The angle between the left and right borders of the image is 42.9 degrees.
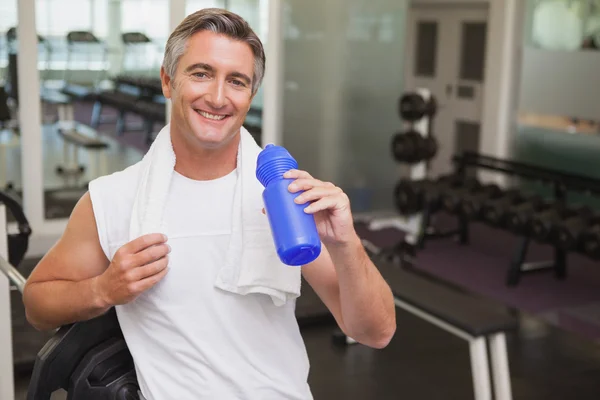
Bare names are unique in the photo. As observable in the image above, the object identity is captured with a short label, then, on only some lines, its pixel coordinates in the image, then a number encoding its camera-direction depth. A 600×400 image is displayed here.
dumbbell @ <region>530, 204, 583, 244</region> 3.57
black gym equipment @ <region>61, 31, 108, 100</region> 4.16
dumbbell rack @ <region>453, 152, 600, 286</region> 3.83
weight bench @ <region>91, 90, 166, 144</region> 4.44
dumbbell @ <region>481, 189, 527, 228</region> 3.81
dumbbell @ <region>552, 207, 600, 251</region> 3.45
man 0.97
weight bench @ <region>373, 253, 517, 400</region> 2.11
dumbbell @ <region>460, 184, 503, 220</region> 3.95
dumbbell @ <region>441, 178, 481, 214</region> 4.07
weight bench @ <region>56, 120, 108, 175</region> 4.28
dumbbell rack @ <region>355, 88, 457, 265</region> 4.21
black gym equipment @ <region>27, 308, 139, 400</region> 1.09
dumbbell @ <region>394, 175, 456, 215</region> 4.26
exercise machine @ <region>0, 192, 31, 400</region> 1.47
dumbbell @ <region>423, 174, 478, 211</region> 4.18
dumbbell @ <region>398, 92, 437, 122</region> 4.23
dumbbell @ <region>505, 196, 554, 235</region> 3.68
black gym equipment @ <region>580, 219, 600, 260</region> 3.36
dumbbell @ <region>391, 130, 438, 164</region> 4.25
